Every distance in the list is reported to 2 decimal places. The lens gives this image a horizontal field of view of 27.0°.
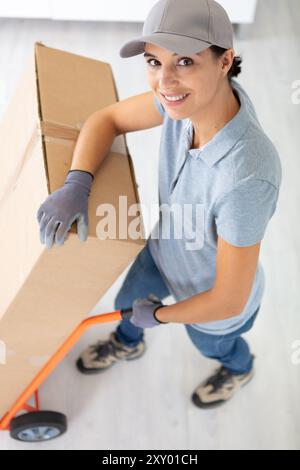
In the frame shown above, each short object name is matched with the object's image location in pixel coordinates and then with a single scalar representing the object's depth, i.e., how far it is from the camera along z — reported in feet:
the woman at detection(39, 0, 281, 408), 3.70
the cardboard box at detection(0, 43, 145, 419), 4.33
